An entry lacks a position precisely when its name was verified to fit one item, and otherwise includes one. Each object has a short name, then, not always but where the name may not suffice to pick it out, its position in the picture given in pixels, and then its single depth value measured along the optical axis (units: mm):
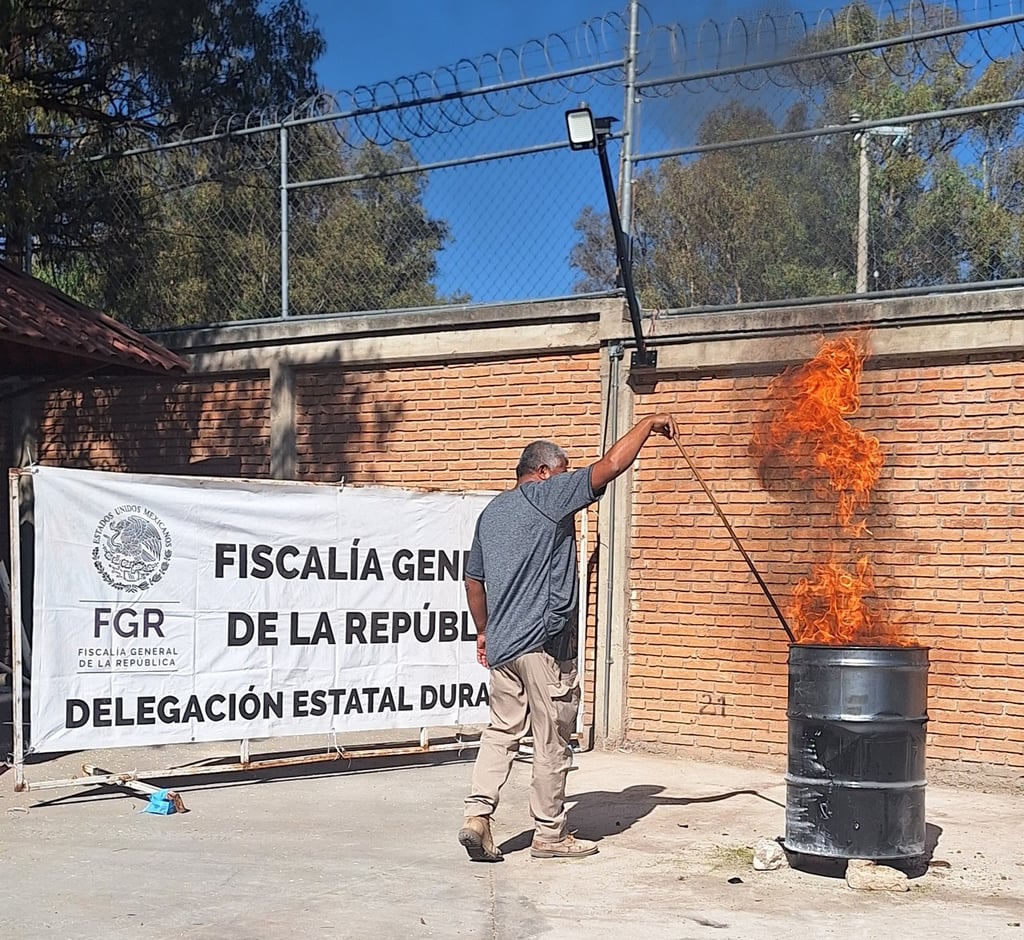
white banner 7867
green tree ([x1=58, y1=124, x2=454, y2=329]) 11953
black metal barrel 6312
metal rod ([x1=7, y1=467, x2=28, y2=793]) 7625
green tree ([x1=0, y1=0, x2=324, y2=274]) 13320
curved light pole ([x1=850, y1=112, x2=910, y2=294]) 9578
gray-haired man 6777
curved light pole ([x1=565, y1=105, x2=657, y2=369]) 9250
